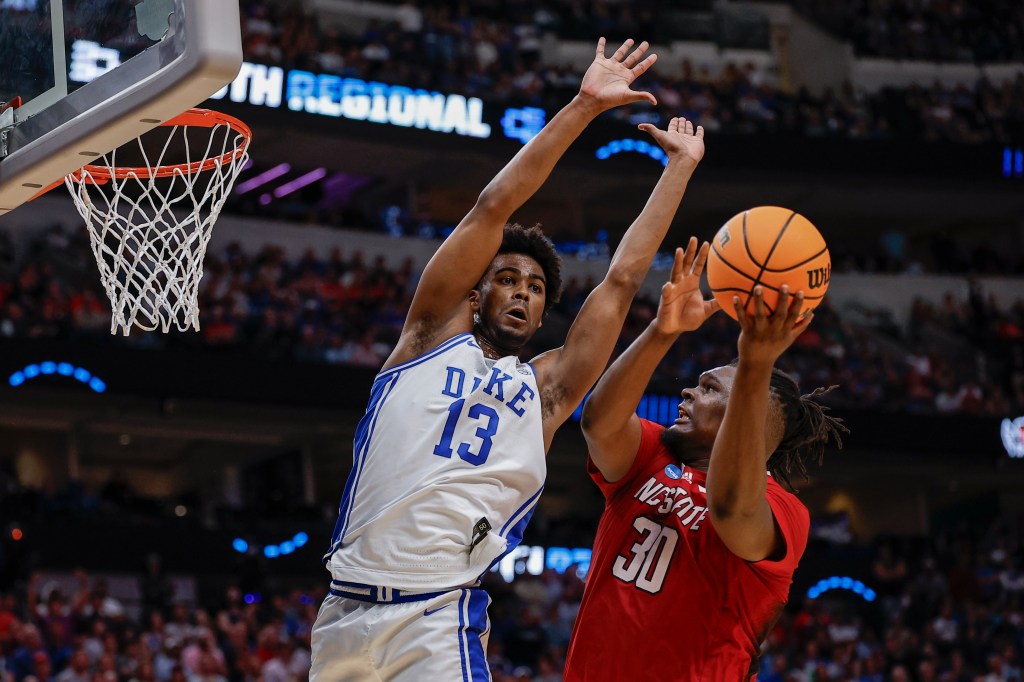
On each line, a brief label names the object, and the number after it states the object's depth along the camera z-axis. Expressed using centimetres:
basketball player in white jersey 375
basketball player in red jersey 419
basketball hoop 538
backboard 374
